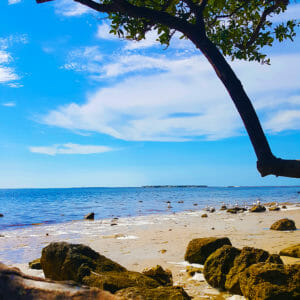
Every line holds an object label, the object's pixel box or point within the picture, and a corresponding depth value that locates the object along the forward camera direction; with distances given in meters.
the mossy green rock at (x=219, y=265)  5.46
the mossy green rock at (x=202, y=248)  7.14
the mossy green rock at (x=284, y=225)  12.11
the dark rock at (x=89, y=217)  21.91
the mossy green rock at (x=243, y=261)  5.07
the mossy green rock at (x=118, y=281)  4.03
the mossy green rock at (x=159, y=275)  5.31
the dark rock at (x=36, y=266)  7.31
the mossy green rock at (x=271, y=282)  4.20
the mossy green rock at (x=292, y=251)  6.96
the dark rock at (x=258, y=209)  23.31
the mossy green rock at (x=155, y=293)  3.51
